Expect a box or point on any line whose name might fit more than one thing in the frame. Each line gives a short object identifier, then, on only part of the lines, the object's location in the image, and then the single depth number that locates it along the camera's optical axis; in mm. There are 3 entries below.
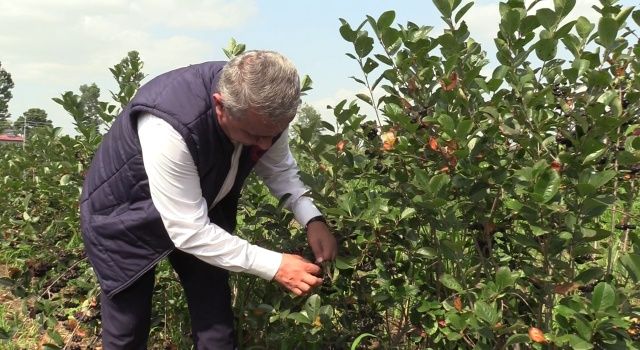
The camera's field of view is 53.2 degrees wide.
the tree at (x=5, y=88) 64125
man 1853
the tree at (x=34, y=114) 57016
